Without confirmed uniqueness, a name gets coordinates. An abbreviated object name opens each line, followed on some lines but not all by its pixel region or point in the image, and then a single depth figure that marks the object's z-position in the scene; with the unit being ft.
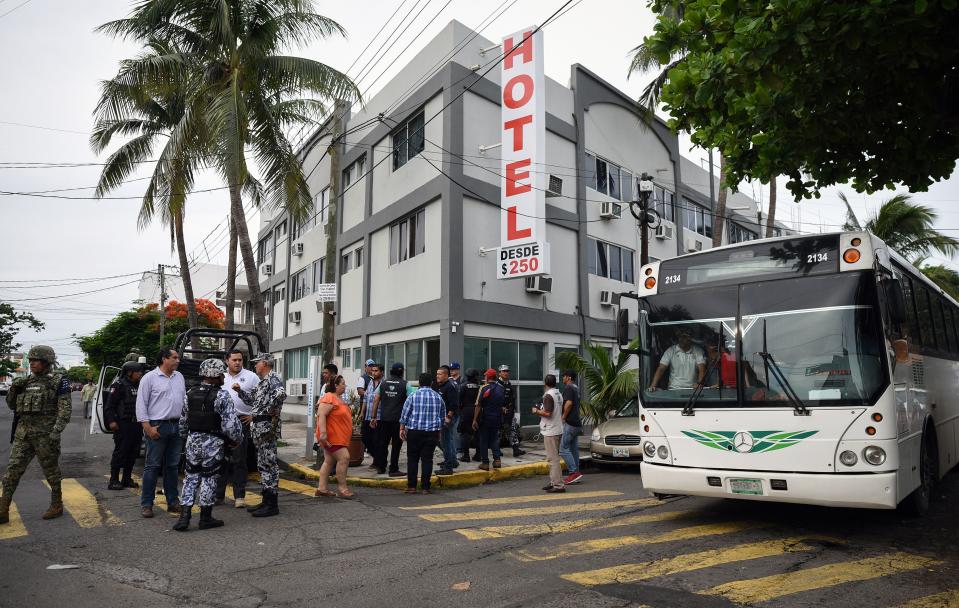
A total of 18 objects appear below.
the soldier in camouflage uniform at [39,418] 24.06
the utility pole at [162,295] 126.68
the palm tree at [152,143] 53.72
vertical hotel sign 52.65
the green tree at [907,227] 82.89
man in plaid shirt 31.27
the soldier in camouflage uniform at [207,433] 23.81
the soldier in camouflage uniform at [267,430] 26.37
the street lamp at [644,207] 51.98
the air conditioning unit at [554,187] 61.62
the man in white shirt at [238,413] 28.19
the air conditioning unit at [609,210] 69.87
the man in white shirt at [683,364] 23.29
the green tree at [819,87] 17.60
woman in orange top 29.17
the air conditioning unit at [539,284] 59.47
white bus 20.31
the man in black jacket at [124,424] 32.86
